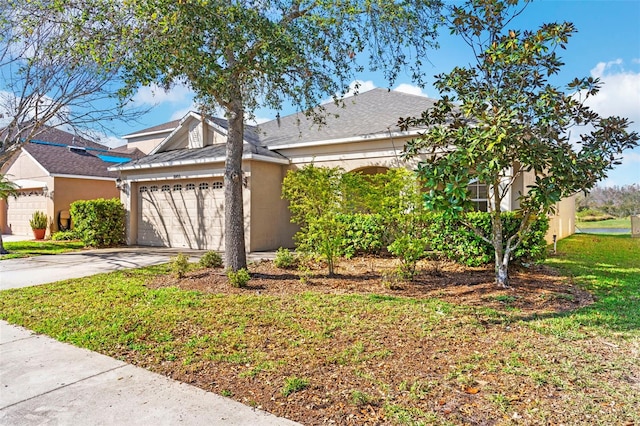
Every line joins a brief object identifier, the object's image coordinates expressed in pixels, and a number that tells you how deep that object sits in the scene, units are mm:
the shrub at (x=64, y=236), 17516
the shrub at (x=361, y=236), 10477
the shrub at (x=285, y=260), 9414
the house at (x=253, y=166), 12703
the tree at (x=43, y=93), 12565
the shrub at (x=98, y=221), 14828
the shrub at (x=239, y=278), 7418
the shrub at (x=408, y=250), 7547
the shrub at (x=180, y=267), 8445
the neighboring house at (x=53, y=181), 19031
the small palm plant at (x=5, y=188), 16781
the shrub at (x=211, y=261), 9234
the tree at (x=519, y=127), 6266
